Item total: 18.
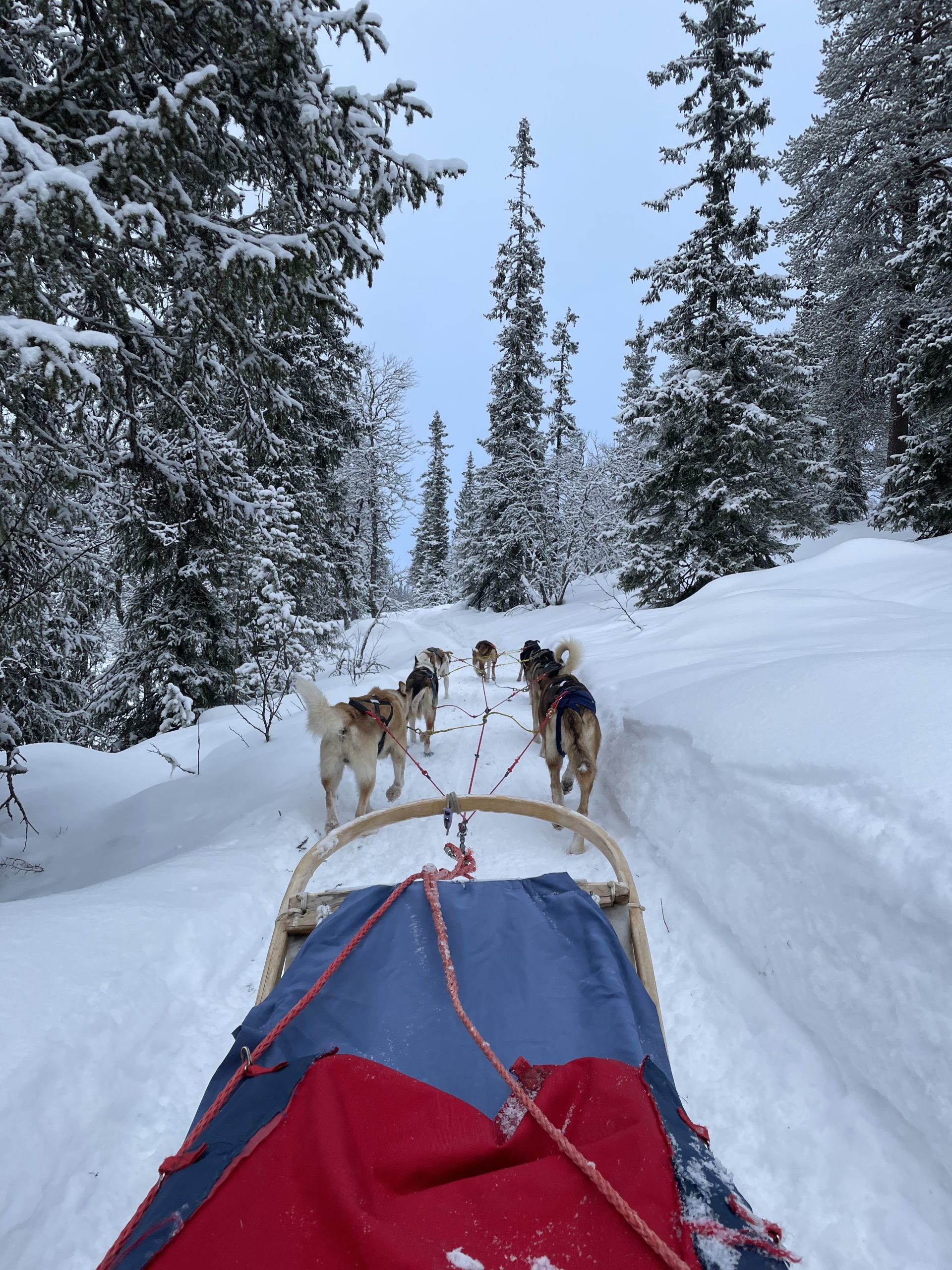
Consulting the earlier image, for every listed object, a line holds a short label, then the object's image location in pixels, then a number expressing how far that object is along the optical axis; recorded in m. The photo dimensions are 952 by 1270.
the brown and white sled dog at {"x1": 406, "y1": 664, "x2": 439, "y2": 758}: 6.12
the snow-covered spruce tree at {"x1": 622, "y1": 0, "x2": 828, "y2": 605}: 10.66
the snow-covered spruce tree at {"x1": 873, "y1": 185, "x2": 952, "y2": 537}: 9.12
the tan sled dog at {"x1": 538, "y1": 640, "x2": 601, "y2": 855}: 4.05
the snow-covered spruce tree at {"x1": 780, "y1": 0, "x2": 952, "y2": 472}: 11.30
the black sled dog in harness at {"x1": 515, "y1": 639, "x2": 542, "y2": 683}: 8.15
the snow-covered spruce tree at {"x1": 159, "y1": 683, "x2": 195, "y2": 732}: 8.39
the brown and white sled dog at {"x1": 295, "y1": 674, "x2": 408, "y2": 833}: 4.25
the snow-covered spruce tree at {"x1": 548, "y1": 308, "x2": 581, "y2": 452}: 27.77
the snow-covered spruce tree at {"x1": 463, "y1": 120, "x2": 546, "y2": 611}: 21.19
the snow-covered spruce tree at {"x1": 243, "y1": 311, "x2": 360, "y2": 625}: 11.63
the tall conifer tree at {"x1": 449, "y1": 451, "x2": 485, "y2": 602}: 23.55
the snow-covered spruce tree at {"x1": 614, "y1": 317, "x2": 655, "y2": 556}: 11.10
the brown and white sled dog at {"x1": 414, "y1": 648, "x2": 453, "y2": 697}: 7.82
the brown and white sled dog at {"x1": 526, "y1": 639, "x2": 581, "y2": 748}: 5.42
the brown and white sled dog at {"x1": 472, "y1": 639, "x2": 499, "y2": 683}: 10.46
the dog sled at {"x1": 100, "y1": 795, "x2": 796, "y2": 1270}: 0.94
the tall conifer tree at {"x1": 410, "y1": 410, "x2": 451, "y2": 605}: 37.91
